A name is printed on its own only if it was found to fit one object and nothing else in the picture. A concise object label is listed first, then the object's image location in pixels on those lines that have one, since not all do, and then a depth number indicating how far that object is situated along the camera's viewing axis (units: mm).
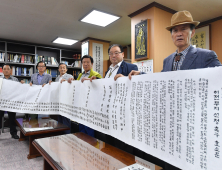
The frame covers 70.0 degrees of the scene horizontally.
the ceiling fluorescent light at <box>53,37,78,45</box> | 5238
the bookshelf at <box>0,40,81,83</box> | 5387
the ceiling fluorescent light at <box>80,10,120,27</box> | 3461
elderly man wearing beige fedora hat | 1049
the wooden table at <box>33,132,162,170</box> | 983
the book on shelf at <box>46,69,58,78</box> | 6233
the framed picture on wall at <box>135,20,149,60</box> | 3058
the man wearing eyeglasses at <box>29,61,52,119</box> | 3150
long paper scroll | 695
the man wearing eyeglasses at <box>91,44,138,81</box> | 1716
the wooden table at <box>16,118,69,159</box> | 1922
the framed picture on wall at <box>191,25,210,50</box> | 3717
